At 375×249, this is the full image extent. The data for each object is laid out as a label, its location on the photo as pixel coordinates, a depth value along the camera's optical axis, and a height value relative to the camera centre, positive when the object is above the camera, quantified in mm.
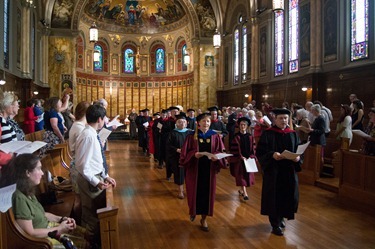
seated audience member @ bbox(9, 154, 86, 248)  2943 -707
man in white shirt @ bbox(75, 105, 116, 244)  3793 -603
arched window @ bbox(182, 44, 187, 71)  31050 +5631
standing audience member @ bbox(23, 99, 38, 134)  8789 +11
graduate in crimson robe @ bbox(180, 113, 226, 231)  5699 -847
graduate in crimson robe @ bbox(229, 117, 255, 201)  7711 -814
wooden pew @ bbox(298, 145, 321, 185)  8750 -1274
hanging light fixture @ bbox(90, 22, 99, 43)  15641 +3867
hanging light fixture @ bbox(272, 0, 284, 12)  9984 +3295
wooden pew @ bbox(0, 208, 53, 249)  2756 -988
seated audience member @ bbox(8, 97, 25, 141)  4877 -96
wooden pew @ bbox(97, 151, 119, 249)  3180 -1028
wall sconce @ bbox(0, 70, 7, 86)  12967 +1374
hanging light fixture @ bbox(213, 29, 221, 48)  18172 +4157
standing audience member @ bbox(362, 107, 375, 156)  6512 -487
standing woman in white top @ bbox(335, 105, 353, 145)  8219 -161
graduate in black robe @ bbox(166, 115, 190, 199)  8102 -639
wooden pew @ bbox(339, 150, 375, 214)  6430 -1259
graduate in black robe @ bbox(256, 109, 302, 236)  5359 -881
